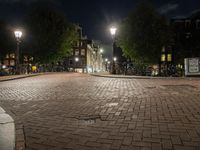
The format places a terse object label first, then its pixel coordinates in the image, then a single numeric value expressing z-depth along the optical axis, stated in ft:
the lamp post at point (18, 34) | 58.21
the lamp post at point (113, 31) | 56.22
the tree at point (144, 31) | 62.73
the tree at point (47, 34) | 91.14
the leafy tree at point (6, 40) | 99.50
